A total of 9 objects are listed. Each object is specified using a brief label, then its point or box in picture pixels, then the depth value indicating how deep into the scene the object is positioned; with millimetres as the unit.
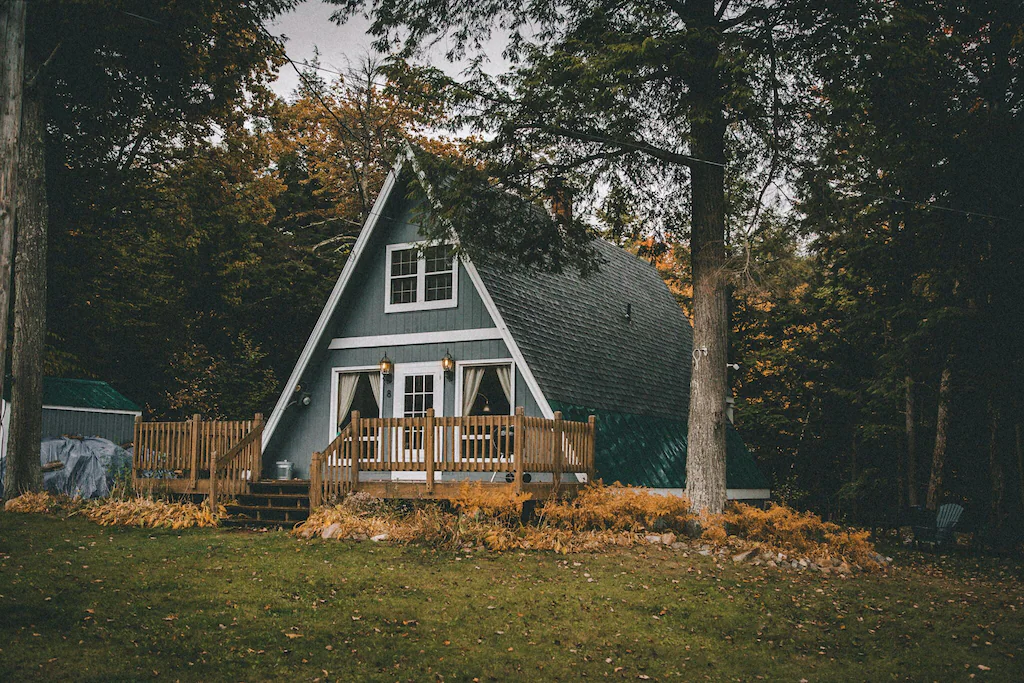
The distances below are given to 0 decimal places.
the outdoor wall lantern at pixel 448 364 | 18250
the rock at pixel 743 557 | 13148
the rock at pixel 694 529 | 14316
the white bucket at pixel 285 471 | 19312
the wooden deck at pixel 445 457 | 14539
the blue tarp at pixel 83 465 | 19719
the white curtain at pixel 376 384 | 19141
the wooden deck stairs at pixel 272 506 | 16156
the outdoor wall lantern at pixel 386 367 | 18875
